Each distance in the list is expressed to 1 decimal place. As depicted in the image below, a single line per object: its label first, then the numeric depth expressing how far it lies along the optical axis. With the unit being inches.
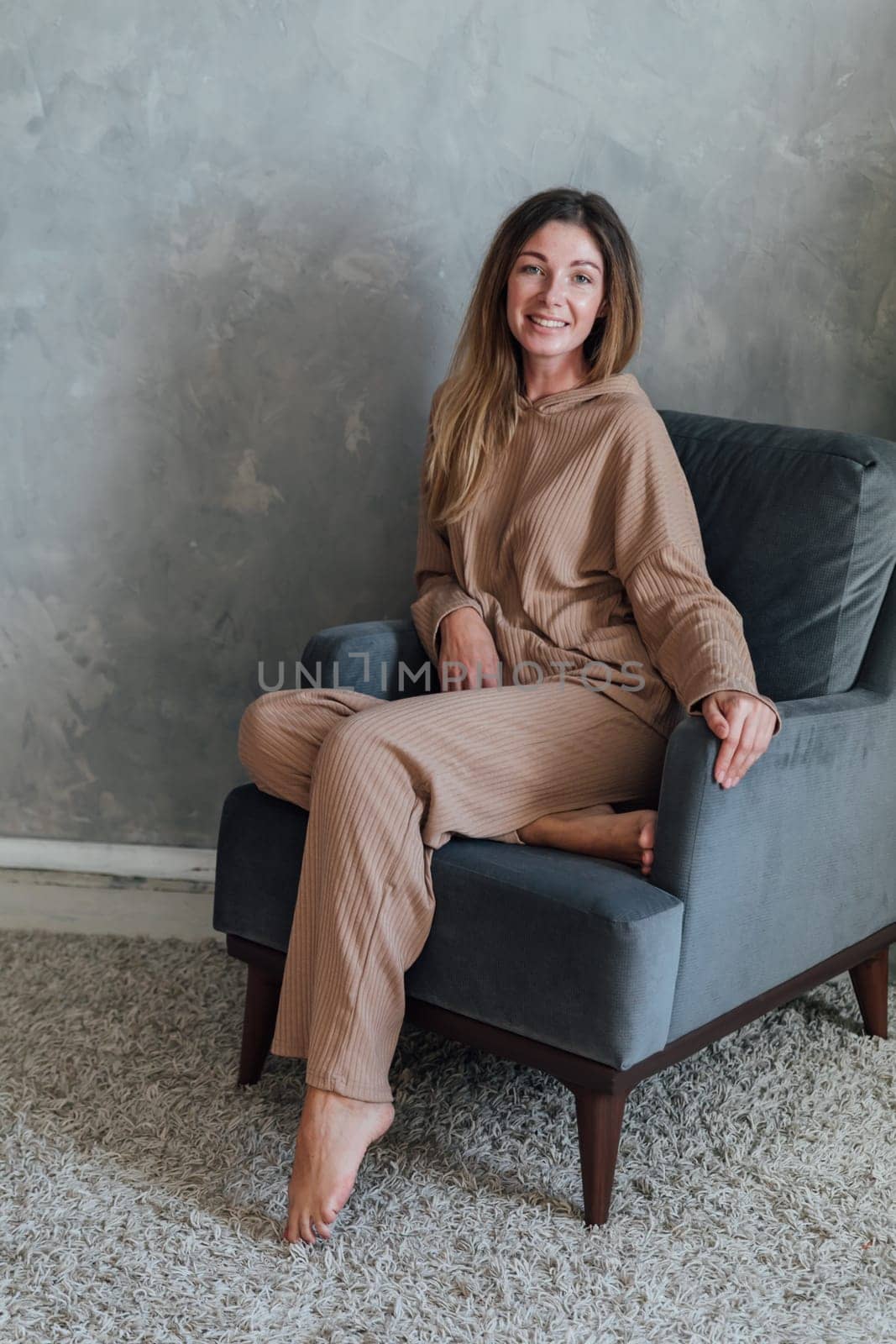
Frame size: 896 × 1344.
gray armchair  59.5
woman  61.6
